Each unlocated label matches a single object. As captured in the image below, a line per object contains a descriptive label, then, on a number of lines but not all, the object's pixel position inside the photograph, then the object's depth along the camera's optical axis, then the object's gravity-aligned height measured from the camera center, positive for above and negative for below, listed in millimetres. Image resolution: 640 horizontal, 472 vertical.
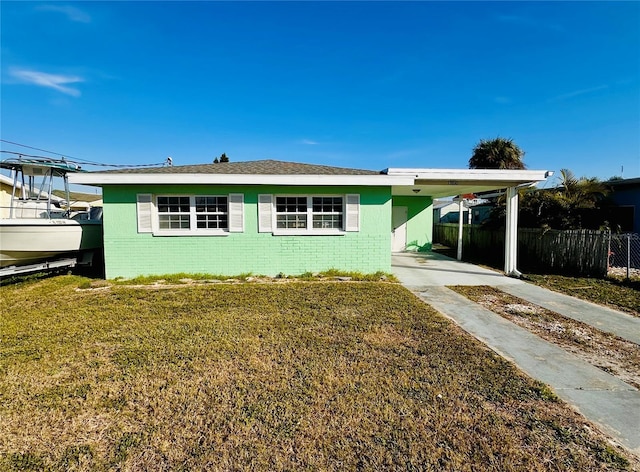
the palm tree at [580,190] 11312 +1041
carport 8922 +1166
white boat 7594 +6
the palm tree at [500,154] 20750 +4394
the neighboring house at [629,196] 12031 +856
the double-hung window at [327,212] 9134 +249
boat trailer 7631 -1144
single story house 8430 +144
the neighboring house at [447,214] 28141 +480
